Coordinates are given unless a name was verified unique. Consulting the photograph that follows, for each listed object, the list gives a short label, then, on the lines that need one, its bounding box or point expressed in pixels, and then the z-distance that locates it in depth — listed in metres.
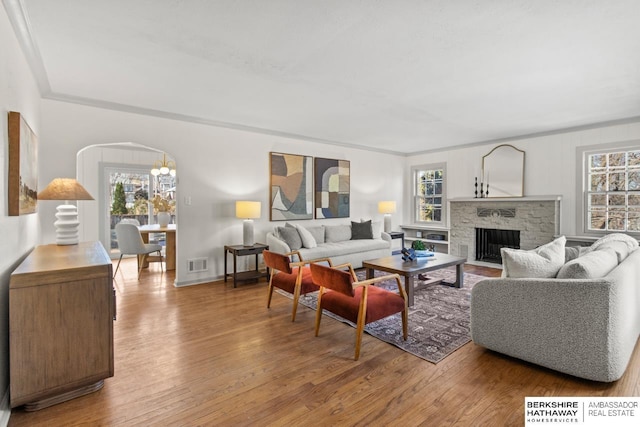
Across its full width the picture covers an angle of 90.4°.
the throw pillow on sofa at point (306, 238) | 5.35
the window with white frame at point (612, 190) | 4.95
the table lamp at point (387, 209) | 7.11
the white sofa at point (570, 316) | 2.12
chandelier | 6.33
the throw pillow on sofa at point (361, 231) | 6.38
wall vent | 4.80
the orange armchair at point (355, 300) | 2.57
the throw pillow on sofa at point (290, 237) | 5.18
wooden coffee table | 3.72
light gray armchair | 5.17
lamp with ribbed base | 2.86
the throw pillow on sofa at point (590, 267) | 2.27
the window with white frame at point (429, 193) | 7.44
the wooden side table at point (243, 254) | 4.71
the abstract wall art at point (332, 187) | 6.37
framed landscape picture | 2.11
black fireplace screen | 6.29
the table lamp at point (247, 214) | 4.92
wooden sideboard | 1.90
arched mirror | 6.05
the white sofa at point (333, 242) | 5.18
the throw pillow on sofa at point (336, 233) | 6.12
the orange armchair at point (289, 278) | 3.31
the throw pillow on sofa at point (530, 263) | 2.48
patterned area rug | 2.76
